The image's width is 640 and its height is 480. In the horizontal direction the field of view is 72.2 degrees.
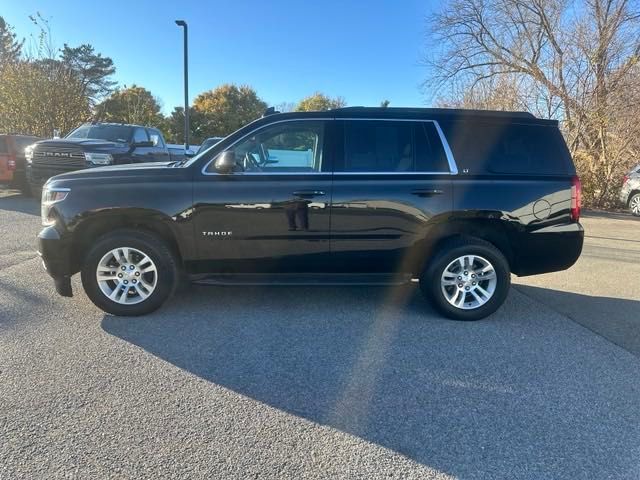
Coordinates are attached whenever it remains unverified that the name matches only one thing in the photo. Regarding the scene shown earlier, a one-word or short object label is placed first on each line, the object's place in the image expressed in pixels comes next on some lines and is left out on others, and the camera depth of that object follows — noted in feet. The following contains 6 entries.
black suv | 13.46
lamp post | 56.08
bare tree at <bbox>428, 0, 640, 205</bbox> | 41.50
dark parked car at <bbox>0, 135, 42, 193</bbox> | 39.32
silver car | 41.09
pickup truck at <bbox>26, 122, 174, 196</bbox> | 33.22
